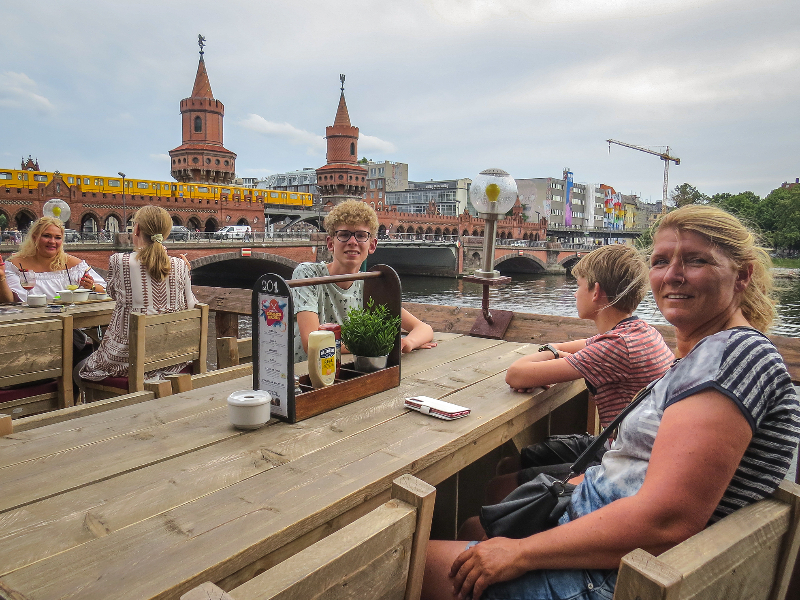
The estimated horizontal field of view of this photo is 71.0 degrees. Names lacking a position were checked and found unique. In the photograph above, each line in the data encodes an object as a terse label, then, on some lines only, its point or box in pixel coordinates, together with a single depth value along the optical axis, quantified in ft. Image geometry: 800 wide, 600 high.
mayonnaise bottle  4.82
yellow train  93.09
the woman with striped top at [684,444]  2.97
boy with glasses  7.29
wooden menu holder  4.58
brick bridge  79.56
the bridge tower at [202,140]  150.41
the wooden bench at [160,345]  8.46
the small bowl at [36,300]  11.80
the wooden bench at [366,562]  2.01
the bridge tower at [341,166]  164.55
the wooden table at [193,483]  2.66
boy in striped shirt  5.30
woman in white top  13.12
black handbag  3.82
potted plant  5.50
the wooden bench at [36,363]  7.72
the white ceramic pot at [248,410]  4.35
